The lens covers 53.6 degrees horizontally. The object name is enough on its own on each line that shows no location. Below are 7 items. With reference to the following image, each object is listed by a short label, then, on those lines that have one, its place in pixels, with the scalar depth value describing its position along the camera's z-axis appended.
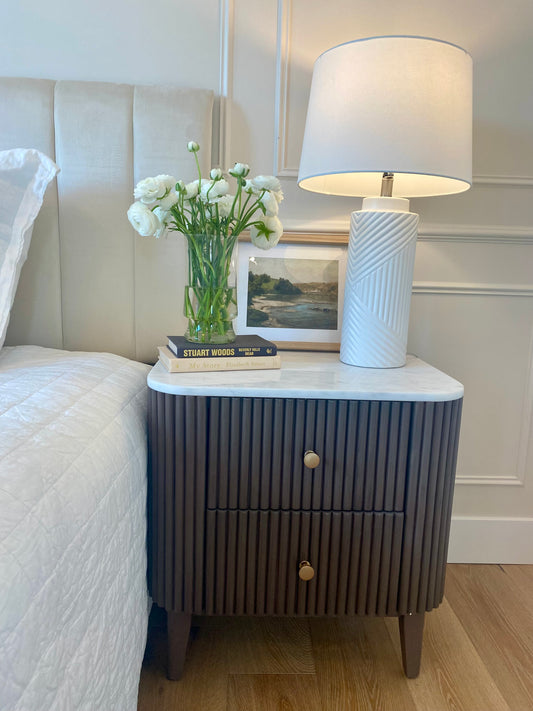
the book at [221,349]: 1.09
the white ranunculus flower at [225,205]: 1.12
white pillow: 1.14
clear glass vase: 1.14
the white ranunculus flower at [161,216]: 1.12
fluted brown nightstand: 1.03
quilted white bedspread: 0.58
